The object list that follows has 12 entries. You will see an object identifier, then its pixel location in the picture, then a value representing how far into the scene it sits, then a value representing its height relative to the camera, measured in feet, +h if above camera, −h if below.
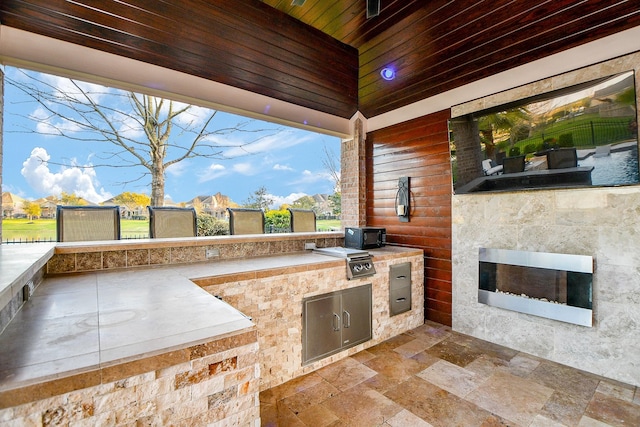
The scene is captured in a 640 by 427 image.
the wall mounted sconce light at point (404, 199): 12.16 +0.51
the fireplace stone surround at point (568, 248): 7.21 -1.21
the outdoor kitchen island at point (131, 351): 2.49 -1.39
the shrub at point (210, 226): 17.71 -0.70
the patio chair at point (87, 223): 8.48 -0.17
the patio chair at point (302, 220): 12.65 -0.34
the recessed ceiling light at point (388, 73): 10.66 +5.30
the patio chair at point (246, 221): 11.15 -0.27
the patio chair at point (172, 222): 9.66 -0.22
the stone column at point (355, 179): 13.88 +1.63
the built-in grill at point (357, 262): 8.51 -1.57
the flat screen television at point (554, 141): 7.10 +1.97
